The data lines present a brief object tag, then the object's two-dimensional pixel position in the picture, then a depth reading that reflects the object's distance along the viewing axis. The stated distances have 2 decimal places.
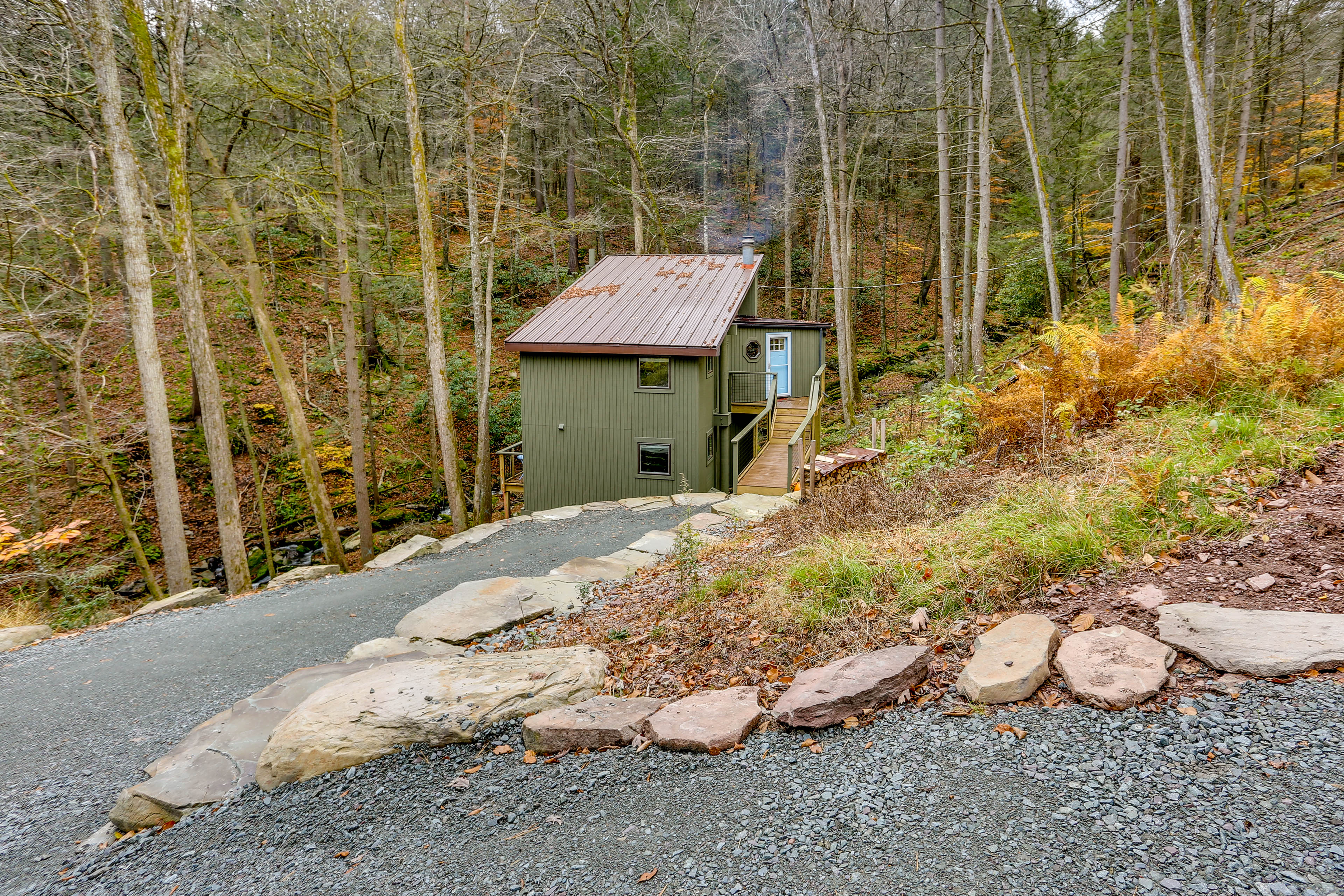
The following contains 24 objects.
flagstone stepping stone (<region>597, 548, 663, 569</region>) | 7.58
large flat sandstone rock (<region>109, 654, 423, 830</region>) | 3.19
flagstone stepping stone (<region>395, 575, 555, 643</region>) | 5.40
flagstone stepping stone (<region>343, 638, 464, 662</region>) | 5.01
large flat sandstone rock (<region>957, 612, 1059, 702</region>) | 2.94
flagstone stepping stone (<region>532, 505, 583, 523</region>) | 11.28
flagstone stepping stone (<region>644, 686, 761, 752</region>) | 3.08
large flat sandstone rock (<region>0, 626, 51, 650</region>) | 6.34
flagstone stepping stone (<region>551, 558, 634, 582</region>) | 7.01
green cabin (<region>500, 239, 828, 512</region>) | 13.14
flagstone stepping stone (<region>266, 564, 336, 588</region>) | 8.84
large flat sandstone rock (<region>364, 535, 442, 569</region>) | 9.55
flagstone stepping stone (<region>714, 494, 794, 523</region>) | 9.46
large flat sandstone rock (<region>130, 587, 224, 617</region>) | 7.73
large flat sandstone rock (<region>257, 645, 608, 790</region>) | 3.36
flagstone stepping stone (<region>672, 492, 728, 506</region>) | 11.27
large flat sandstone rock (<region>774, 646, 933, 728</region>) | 3.08
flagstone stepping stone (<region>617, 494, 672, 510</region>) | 11.61
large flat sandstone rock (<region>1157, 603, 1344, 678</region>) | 2.66
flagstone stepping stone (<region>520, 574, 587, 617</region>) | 5.96
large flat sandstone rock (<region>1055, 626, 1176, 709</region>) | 2.73
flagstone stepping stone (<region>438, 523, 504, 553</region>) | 10.06
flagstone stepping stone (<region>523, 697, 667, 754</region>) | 3.25
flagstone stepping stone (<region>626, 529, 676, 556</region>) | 8.27
